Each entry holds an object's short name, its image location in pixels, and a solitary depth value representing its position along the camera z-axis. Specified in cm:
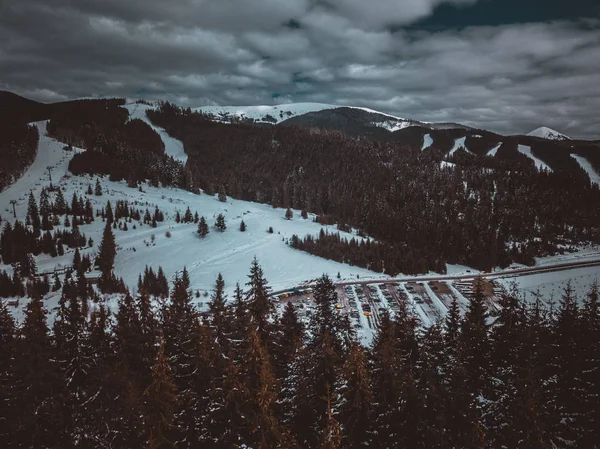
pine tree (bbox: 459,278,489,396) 3173
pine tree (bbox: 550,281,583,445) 2858
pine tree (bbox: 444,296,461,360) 3459
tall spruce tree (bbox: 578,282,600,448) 2602
